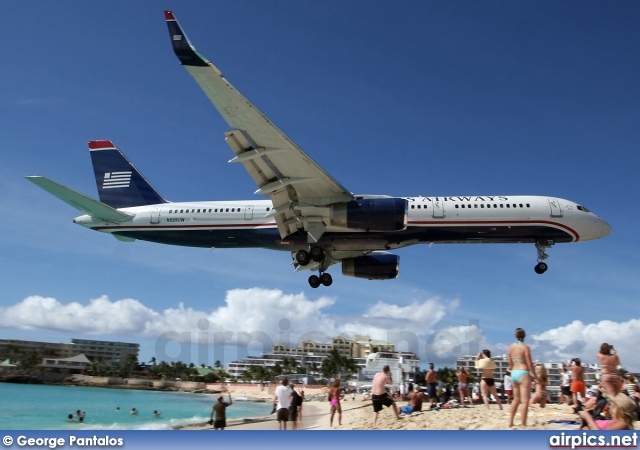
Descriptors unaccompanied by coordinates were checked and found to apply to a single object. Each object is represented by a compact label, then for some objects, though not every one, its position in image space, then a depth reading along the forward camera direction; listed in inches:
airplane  978.1
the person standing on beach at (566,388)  708.0
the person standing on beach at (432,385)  756.6
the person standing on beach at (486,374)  605.9
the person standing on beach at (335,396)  664.7
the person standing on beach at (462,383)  750.5
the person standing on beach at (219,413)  583.5
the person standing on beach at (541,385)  613.3
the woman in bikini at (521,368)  467.8
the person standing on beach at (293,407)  585.7
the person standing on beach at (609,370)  451.2
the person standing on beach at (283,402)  549.6
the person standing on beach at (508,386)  741.6
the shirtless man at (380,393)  577.6
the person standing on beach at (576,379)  617.3
